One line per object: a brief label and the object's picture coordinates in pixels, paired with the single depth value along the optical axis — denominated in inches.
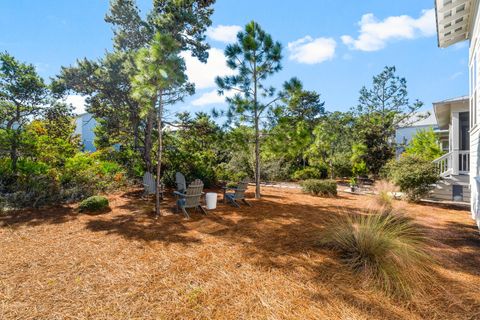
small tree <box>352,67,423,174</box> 575.2
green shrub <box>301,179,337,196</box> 377.1
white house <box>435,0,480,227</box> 201.6
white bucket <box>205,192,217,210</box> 250.1
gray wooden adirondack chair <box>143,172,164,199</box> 288.8
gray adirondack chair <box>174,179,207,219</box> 224.2
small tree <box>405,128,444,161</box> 579.8
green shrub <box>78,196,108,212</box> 235.0
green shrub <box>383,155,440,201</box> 327.6
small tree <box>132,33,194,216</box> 200.8
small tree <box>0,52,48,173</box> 307.3
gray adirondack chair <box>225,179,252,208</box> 274.5
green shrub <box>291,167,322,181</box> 663.8
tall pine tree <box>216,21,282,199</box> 309.7
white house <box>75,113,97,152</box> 1002.0
